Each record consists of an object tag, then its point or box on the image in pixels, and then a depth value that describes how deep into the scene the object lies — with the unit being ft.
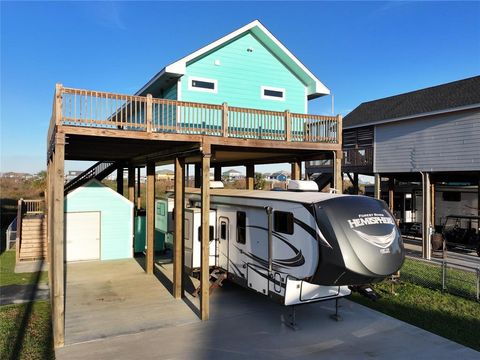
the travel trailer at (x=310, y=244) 24.76
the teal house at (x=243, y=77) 45.90
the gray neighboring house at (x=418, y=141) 53.67
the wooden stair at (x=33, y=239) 53.78
